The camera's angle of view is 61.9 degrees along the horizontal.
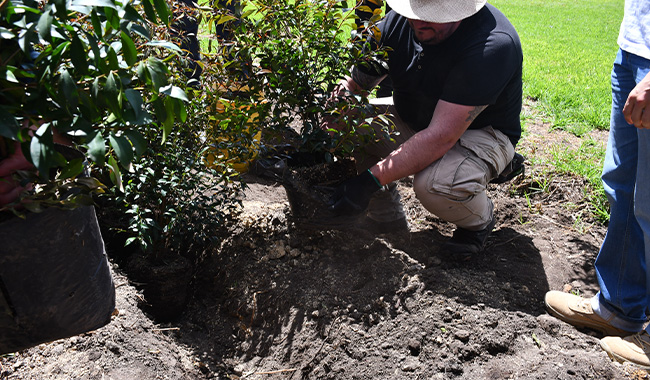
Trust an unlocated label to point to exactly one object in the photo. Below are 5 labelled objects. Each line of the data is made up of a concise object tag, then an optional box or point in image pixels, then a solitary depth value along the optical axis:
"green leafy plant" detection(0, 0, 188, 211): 1.18
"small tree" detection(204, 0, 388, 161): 2.52
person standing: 2.19
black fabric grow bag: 1.52
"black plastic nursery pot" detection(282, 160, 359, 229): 2.80
